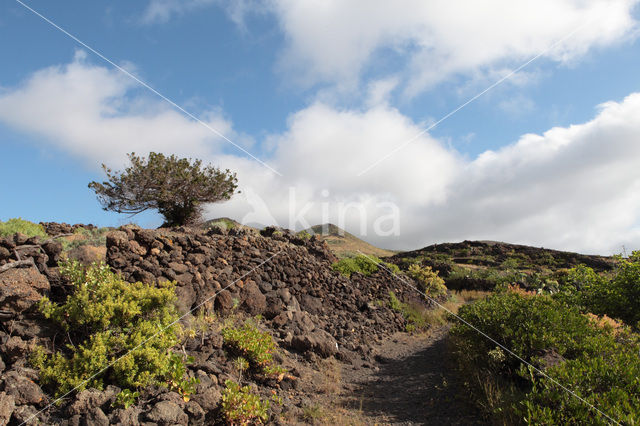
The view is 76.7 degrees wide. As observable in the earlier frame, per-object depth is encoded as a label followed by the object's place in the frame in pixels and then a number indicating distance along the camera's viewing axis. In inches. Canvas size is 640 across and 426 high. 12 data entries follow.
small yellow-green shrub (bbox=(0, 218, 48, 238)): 400.2
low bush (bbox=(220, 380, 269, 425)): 211.5
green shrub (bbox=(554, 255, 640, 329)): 359.6
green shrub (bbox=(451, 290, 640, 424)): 190.2
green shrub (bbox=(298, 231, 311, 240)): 625.7
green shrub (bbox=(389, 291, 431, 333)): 573.0
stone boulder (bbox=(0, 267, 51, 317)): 220.1
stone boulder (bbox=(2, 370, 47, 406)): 182.5
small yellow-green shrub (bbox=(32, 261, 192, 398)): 202.4
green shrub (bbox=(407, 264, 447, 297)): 742.5
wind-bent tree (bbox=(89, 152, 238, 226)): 736.3
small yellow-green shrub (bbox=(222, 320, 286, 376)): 277.3
